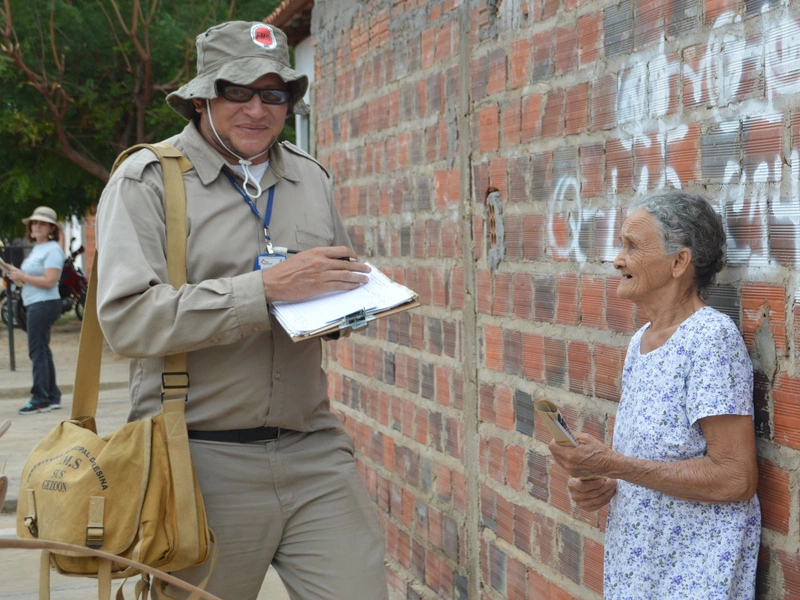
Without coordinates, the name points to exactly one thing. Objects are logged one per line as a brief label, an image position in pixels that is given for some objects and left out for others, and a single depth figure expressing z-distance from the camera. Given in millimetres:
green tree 14969
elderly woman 2369
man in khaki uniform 2875
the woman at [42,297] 10406
